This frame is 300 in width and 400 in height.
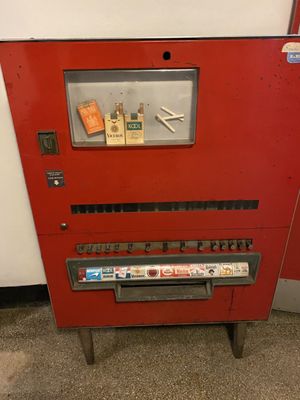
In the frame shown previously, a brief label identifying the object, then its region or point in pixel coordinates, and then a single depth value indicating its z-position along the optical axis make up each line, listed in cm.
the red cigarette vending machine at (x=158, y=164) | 72
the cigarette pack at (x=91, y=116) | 79
